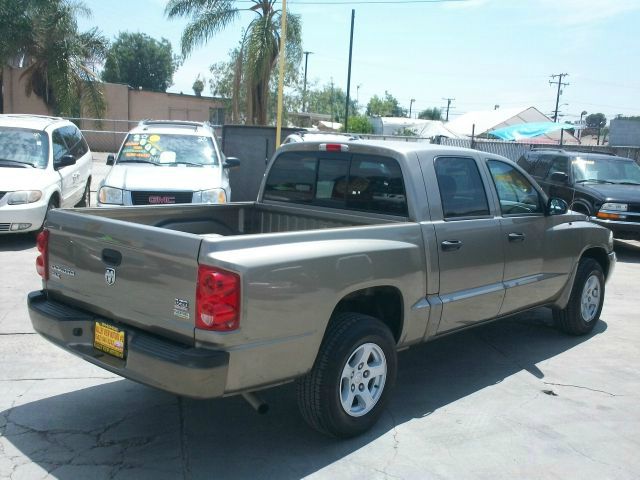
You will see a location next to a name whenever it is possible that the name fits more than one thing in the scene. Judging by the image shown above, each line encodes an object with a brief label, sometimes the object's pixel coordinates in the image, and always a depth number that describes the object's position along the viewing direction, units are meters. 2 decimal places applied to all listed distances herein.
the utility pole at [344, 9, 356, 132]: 29.17
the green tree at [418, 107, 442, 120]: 93.56
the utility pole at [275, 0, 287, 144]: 12.43
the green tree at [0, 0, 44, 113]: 24.47
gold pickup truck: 3.44
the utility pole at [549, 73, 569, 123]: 71.55
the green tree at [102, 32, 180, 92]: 70.94
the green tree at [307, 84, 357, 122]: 41.70
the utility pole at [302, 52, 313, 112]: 35.00
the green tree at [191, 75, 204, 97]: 63.81
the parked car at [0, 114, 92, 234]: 9.34
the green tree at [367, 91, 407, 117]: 82.25
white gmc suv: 9.49
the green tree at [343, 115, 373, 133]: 46.14
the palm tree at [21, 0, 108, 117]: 24.88
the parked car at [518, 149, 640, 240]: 11.35
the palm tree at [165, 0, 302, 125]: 19.73
